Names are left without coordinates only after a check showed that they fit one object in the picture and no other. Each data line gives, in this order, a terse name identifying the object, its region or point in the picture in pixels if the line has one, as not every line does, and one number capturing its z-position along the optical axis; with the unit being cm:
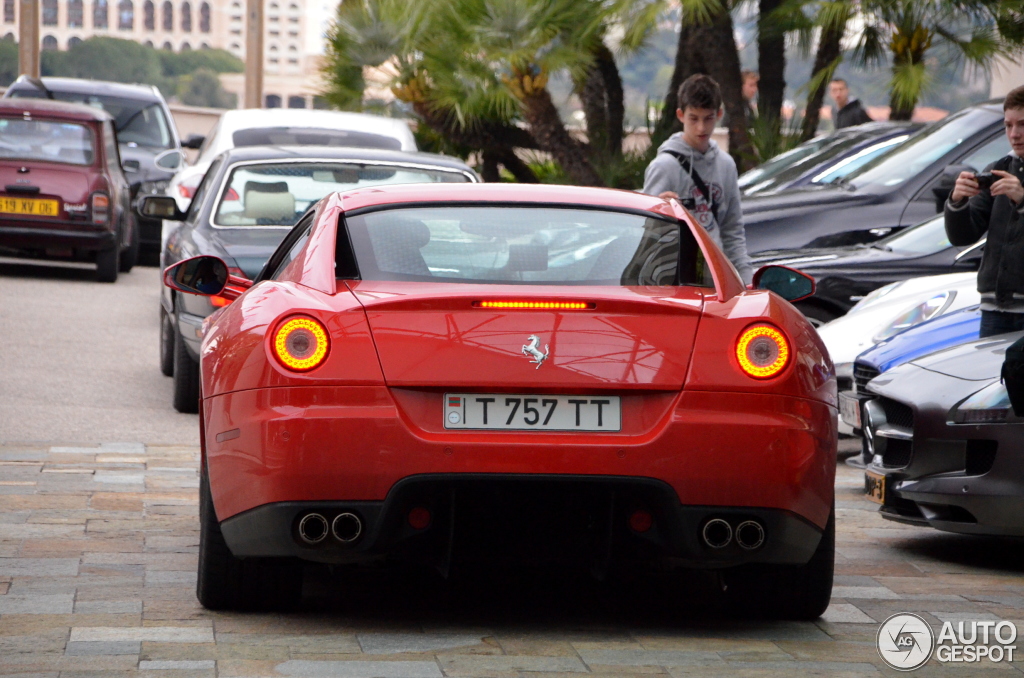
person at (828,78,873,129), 3203
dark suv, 3523
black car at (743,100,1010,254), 2095
